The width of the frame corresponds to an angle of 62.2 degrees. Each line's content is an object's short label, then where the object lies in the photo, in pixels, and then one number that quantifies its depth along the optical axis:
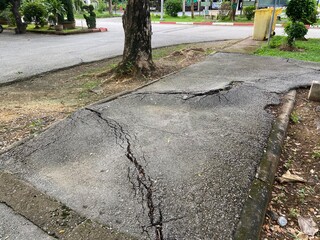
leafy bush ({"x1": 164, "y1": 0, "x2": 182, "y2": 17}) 26.78
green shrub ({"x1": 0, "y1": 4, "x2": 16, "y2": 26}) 16.42
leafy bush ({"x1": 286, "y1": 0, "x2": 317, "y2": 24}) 8.91
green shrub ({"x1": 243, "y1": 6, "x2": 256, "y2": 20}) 20.78
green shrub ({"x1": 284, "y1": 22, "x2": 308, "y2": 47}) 8.37
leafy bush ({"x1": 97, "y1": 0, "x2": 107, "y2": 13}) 36.37
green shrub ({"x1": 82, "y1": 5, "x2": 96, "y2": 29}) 15.88
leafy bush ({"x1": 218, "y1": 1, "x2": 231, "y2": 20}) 22.25
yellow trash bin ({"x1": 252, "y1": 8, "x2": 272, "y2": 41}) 10.30
